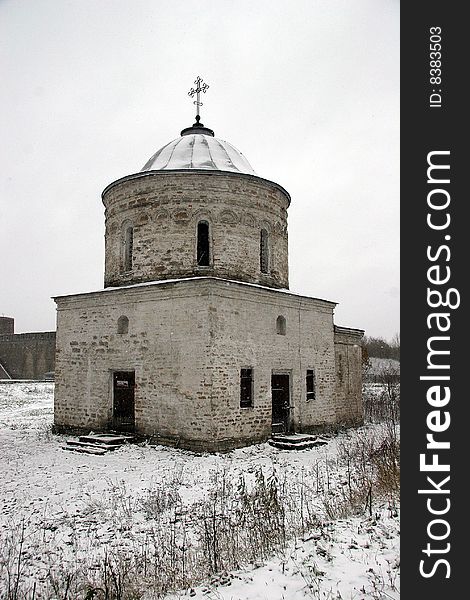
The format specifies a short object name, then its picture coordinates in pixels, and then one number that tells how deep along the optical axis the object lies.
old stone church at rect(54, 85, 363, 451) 14.35
